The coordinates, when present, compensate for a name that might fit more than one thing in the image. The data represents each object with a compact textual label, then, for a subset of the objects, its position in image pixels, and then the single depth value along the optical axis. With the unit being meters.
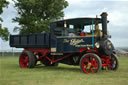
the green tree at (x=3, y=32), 24.70
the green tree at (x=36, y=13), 29.00
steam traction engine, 10.73
